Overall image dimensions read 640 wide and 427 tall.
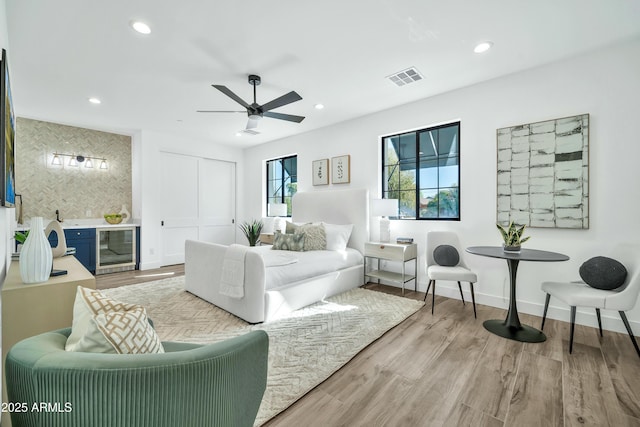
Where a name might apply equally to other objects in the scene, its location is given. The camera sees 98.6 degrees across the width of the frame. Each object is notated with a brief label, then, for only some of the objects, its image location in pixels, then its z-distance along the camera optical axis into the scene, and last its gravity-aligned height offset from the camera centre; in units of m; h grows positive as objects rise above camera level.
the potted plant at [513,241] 2.62 -0.29
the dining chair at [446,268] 2.94 -0.65
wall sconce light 4.75 +0.93
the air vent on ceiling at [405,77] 3.09 +1.57
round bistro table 2.44 -0.97
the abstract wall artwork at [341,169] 4.73 +0.73
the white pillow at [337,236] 4.07 -0.38
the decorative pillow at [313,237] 3.96 -0.38
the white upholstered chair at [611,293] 2.10 -0.68
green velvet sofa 0.69 -0.46
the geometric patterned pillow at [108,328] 0.82 -0.37
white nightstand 3.67 -0.61
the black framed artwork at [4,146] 1.40 +0.37
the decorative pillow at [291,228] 4.22 -0.26
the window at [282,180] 5.89 +0.70
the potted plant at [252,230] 5.99 -0.43
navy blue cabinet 4.55 -0.54
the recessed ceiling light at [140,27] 2.29 +1.56
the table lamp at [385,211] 3.92 +0.00
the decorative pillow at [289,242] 3.88 -0.44
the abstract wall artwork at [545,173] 2.77 +0.40
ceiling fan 2.83 +1.17
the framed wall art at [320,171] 5.03 +0.74
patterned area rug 1.90 -1.14
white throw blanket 2.78 -0.63
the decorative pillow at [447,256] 3.25 -0.54
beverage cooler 4.85 -0.69
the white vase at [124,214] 5.39 -0.05
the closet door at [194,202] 5.66 +0.20
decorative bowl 5.10 -0.13
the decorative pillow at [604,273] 2.30 -0.53
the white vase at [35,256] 1.79 -0.30
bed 2.75 -0.73
